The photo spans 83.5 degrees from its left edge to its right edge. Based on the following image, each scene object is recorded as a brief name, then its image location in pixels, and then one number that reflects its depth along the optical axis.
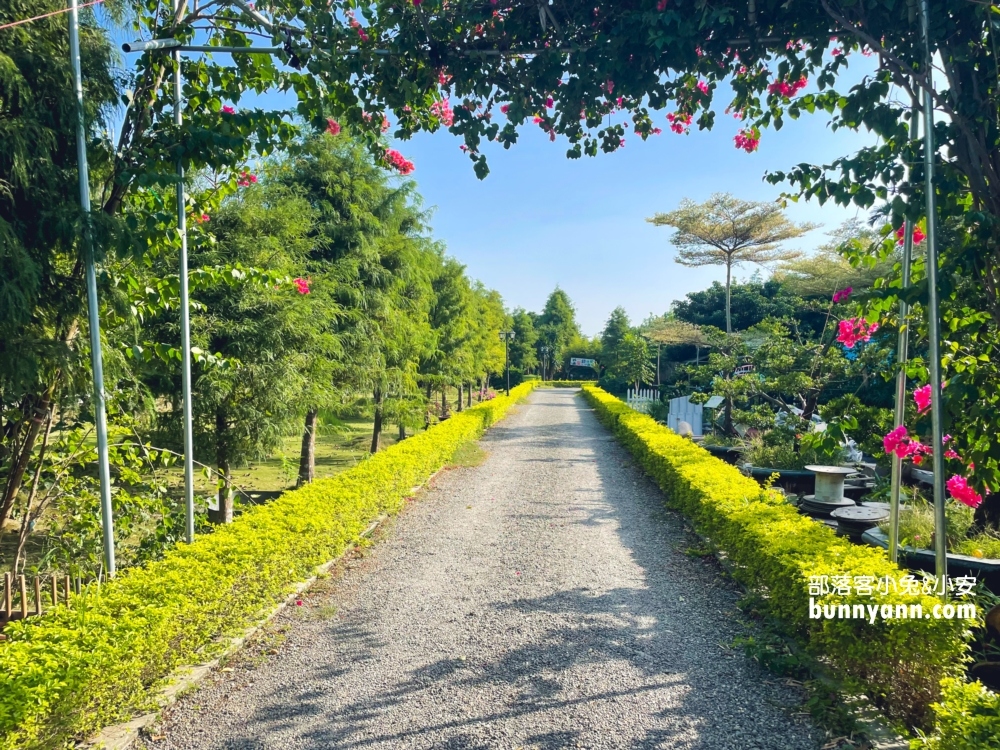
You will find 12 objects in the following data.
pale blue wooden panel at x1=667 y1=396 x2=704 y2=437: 15.03
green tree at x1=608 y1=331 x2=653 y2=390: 29.41
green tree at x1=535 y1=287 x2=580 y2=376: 58.89
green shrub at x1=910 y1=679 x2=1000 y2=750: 1.97
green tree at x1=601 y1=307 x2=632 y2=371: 43.12
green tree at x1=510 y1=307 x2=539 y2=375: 45.34
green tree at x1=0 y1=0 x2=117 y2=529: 2.89
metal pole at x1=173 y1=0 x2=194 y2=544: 3.60
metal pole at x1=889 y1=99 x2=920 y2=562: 2.98
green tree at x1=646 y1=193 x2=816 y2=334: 15.93
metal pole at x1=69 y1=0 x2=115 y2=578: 3.04
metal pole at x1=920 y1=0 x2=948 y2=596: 2.58
